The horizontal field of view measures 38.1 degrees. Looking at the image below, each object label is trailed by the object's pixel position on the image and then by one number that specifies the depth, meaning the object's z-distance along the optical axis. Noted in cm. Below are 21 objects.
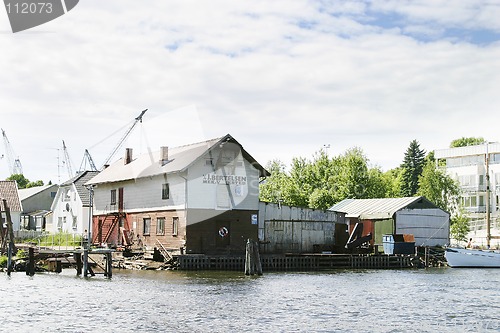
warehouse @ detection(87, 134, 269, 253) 5350
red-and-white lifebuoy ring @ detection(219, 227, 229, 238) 5422
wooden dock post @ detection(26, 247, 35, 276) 4422
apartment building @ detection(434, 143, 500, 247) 9006
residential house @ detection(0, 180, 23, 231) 8812
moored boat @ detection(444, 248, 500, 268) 5891
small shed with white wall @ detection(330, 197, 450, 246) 6419
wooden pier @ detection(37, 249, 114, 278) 4397
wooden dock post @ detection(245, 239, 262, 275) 4646
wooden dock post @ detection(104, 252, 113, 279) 4397
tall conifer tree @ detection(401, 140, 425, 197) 10362
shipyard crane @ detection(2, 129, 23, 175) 17700
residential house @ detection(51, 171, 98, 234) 7581
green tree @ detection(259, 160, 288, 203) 9269
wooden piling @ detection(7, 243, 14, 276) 4512
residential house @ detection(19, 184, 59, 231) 9701
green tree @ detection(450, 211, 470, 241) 7731
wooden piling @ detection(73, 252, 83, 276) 4616
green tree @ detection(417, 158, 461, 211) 8475
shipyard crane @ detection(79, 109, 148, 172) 10129
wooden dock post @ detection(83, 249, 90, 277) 4453
